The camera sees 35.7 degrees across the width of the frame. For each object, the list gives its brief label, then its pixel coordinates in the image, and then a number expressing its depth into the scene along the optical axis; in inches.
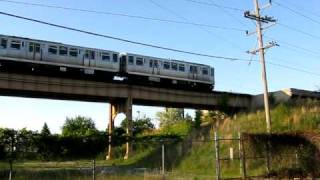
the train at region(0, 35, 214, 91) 1818.4
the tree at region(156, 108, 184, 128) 4742.9
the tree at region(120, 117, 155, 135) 4173.2
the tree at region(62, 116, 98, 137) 4709.6
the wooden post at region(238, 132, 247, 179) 869.8
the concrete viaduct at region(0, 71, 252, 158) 1957.4
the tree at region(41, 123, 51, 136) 4167.6
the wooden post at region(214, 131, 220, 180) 789.9
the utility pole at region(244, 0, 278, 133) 1437.0
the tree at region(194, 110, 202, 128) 2738.2
